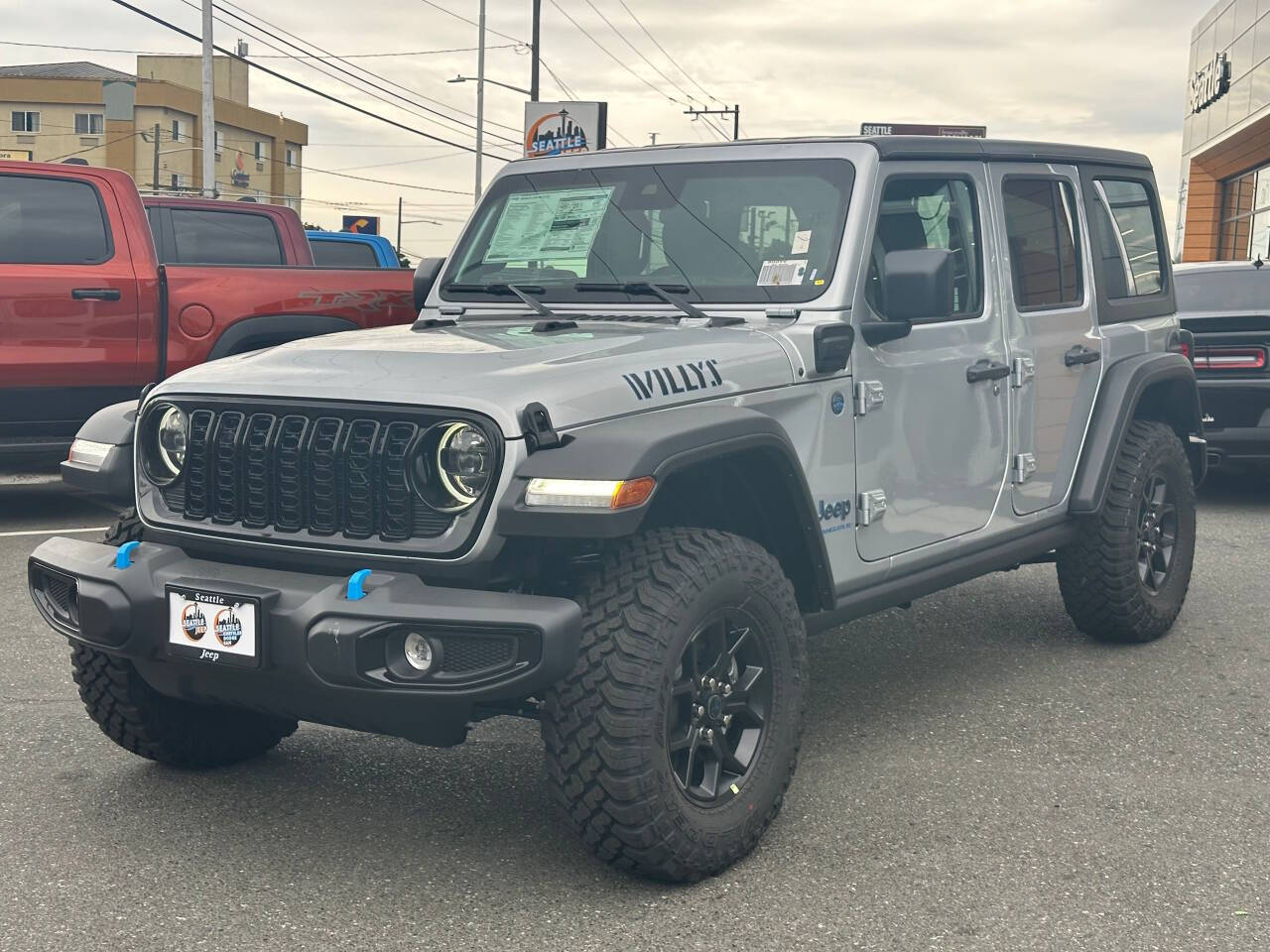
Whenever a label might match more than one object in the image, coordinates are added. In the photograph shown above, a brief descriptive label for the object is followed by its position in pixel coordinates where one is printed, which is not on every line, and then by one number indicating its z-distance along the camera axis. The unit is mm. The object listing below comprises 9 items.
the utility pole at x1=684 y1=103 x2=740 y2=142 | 70375
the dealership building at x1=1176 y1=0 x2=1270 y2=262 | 29641
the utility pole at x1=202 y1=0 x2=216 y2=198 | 28297
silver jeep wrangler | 3514
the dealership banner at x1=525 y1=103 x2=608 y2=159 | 35969
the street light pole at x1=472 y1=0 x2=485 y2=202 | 43250
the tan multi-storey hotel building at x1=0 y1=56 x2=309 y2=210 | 74875
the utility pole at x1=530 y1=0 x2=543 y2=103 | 42500
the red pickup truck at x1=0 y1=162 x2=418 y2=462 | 8836
